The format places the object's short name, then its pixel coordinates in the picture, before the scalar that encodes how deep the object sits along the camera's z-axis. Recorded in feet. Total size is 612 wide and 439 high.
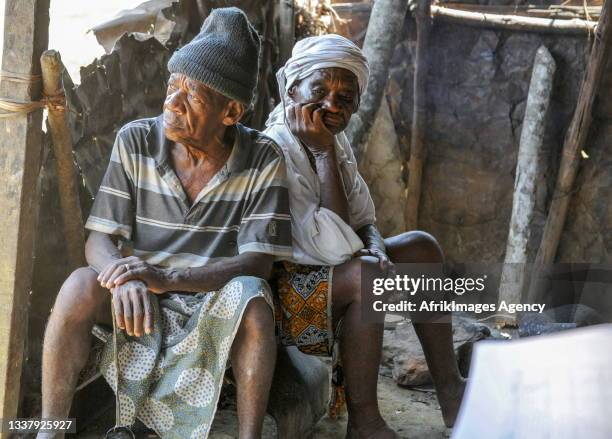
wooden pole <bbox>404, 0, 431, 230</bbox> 16.96
